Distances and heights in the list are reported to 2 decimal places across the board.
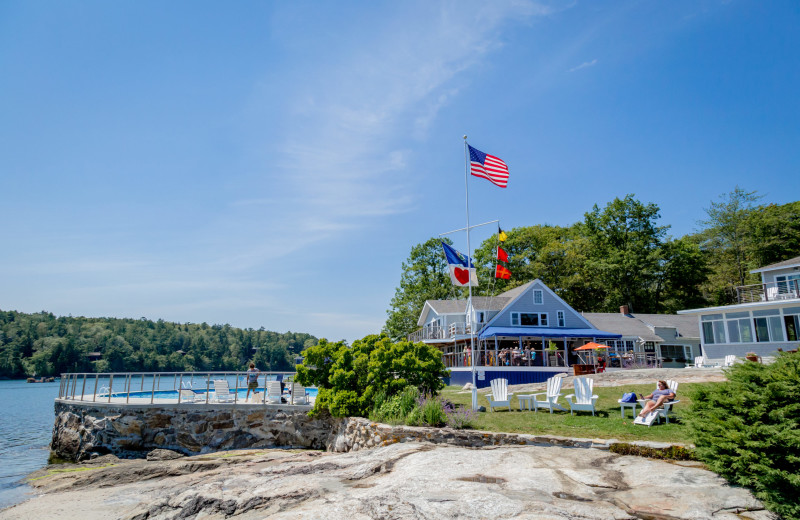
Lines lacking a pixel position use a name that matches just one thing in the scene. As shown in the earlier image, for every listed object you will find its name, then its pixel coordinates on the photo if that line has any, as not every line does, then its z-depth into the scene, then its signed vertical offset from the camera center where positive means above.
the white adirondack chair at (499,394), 15.09 -1.60
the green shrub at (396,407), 13.30 -1.78
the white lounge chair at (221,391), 19.39 -1.80
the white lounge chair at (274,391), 19.28 -1.80
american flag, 16.78 +6.17
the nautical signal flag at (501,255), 17.03 +3.11
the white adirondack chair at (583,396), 13.38 -1.49
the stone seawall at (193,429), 17.98 -3.09
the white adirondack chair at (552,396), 14.34 -1.56
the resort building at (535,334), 31.42 +0.65
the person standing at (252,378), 19.75 -1.33
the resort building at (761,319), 26.94 +1.26
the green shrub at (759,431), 5.94 -1.21
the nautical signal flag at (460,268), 16.42 +2.58
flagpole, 16.42 +5.58
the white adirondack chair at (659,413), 11.13 -1.69
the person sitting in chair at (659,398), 11.42 -1.35
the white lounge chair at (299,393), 20.22 -2.03
